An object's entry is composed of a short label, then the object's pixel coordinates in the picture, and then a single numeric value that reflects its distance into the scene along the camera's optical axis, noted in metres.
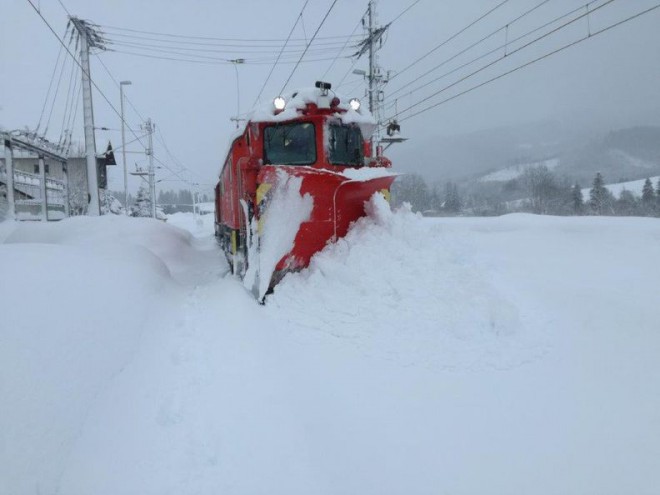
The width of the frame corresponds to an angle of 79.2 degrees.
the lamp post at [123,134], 26.97
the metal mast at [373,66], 20.19
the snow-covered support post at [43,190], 12.12
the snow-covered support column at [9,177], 10.42
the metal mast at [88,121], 14.23
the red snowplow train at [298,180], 6.29
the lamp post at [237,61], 18.67
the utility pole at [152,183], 30.94
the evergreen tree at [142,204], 41.67
